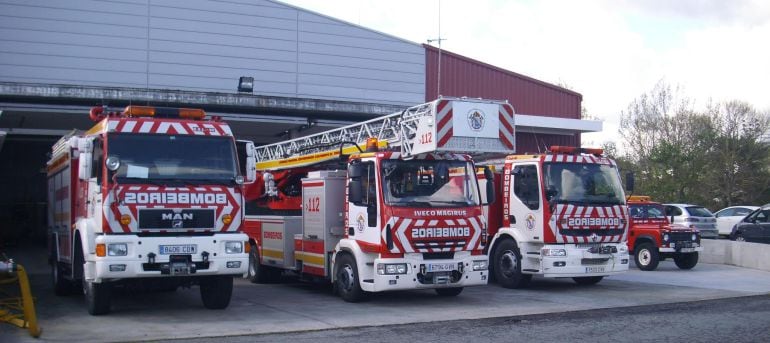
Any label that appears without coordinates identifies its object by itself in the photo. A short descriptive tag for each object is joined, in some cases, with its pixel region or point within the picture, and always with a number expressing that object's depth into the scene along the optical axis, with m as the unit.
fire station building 20.20
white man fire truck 10.84
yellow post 9.95
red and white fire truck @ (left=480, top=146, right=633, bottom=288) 14.65
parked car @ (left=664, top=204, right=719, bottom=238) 27.39
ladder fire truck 12.56
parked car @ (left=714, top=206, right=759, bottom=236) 31.84
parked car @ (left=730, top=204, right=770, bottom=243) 25.22
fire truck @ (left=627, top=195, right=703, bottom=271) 18.95
